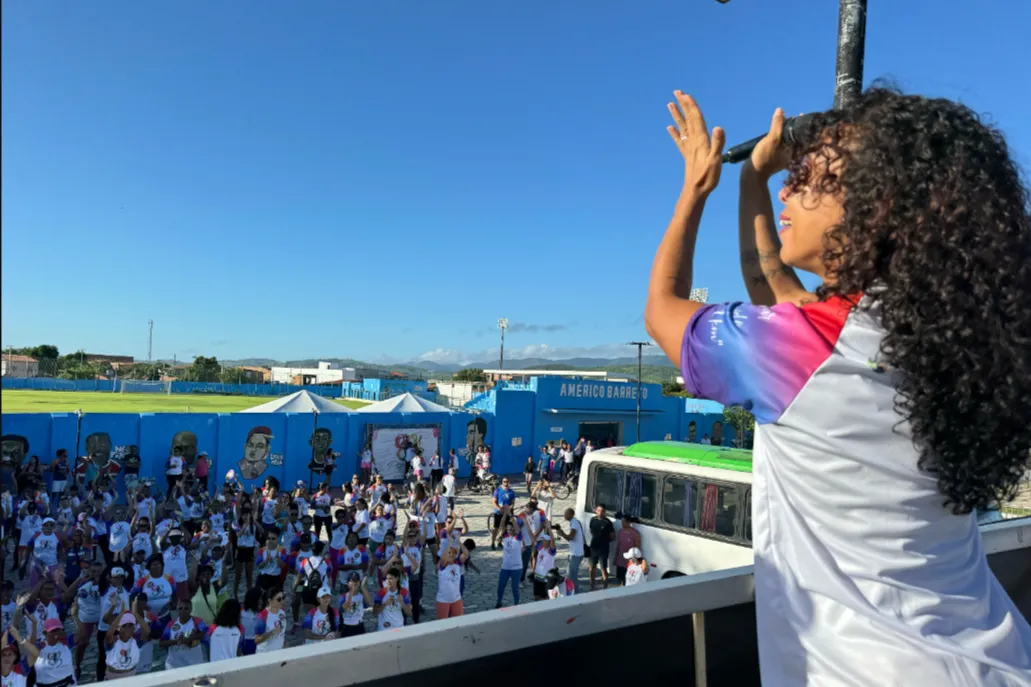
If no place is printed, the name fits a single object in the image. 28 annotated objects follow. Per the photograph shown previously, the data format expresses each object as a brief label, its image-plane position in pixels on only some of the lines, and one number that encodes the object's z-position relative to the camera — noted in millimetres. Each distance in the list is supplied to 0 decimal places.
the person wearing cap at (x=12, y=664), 5994
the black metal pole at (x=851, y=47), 2561
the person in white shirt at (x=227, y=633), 7008
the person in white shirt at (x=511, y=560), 10884
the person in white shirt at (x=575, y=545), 11680
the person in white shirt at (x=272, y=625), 7336
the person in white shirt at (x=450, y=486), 18250
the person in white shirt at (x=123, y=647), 6988
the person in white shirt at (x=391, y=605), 8016
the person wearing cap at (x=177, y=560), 9617
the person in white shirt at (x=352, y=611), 8144
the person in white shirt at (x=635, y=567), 9930
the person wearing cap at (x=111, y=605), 7785
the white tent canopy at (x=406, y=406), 23875
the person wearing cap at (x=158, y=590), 8445
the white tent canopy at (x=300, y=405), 21562
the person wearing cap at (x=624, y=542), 11195
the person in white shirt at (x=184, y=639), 7188
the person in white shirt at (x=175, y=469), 18109
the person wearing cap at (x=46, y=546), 10266
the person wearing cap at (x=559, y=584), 8820
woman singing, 975
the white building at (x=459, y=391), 42156
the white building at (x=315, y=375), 106250
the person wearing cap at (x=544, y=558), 10523
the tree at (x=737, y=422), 27609
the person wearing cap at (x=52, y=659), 6648
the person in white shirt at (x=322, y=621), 7657
